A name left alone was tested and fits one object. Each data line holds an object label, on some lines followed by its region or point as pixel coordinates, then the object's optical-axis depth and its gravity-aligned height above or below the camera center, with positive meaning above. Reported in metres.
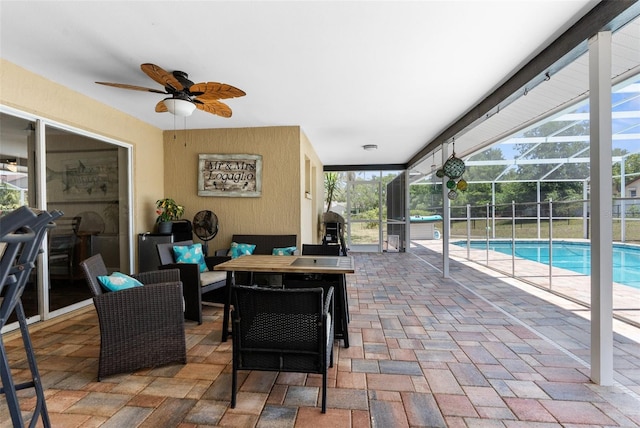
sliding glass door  2.92 +0.21
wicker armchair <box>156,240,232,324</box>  3.04 -0.74
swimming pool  3.26 -0.69
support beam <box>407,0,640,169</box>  1.80 +1.19
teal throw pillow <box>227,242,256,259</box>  4.12 -0.50
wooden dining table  2.28 -0.43
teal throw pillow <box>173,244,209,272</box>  3.59 -0.50
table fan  4.61 -0.18
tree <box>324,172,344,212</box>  8.43 +0.73
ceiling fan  2.51 +1.07
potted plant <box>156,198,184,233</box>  4.43 +0.01
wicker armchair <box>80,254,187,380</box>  2.00 -0.78
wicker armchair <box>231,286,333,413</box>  1.62 -0.67
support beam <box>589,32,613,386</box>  1.87 +0.03
